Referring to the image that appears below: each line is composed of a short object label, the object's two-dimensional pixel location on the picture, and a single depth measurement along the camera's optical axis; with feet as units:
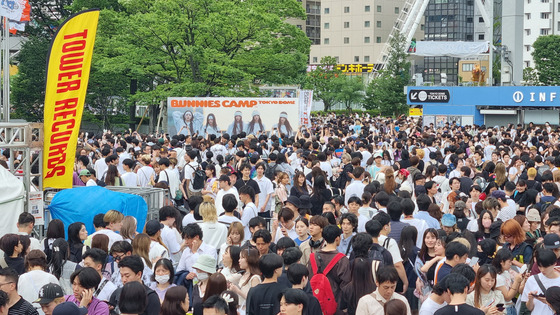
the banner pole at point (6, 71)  42.47
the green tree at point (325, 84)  239.71
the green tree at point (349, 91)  240.53
